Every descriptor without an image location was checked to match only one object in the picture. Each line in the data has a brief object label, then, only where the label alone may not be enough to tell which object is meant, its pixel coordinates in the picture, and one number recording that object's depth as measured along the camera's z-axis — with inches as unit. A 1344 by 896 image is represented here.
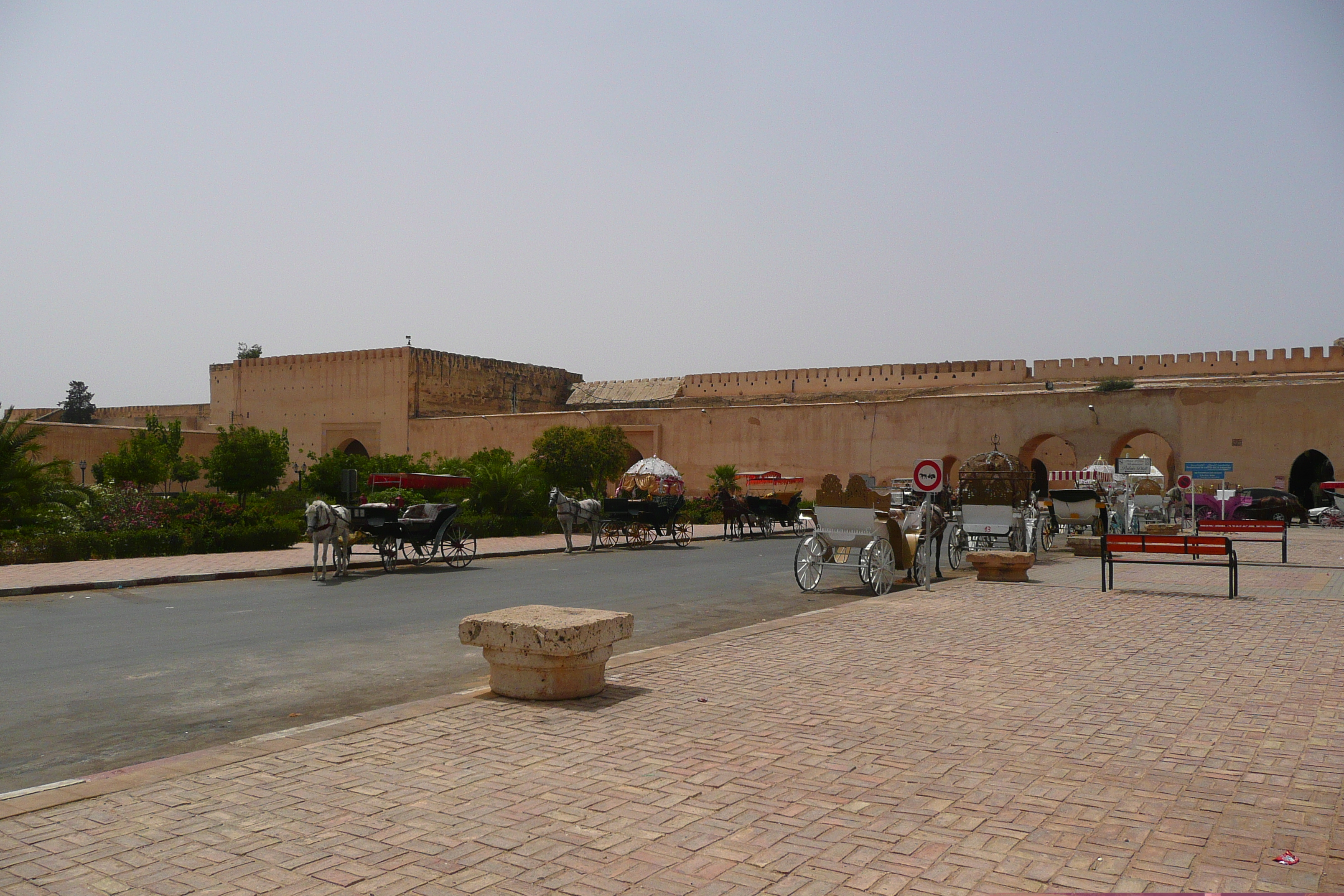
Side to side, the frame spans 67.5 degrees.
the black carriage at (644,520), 794.2
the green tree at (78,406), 2591.0
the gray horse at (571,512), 725.3
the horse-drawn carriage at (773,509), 933.2
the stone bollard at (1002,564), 469.7
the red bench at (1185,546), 404.2
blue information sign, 782.5
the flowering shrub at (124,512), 644.1
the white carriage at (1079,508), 773.9
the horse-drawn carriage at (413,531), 550.9
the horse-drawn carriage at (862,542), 431.8
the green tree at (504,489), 980.6
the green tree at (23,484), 617.3
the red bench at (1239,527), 548.7
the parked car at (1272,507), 1081.4
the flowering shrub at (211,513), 672.4
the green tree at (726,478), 1318.9
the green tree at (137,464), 1360.7
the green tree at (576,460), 1205.1
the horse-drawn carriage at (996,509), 596.4
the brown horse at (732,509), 913.5
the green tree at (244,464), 1350.9
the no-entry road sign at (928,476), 431.8
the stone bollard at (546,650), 203.2
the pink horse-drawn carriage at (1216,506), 1077.1
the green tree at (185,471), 1675.7
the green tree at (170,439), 1568.7
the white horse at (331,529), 502.9
